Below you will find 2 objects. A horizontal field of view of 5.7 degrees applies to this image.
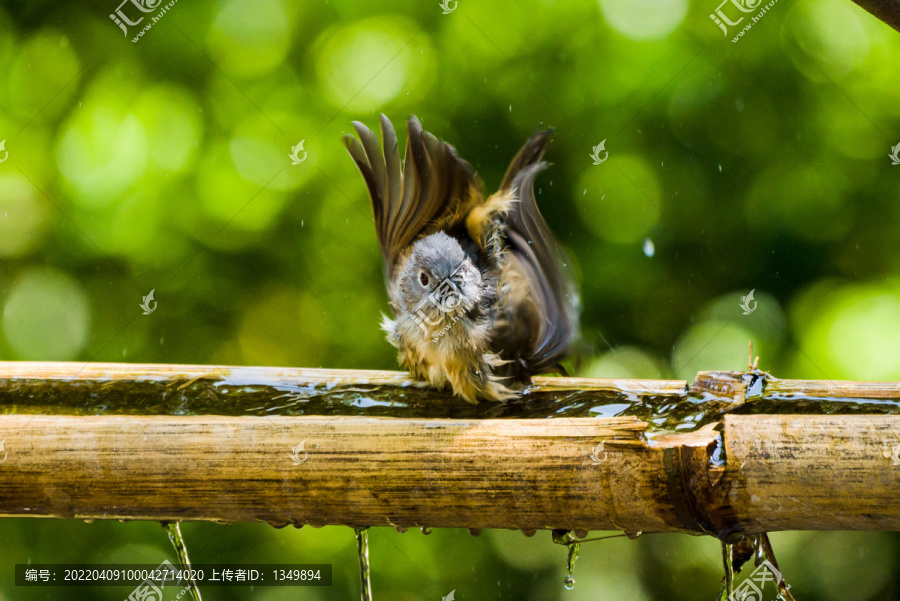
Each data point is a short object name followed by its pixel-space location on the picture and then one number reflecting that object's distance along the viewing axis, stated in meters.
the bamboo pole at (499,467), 2.52
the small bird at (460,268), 2.61
